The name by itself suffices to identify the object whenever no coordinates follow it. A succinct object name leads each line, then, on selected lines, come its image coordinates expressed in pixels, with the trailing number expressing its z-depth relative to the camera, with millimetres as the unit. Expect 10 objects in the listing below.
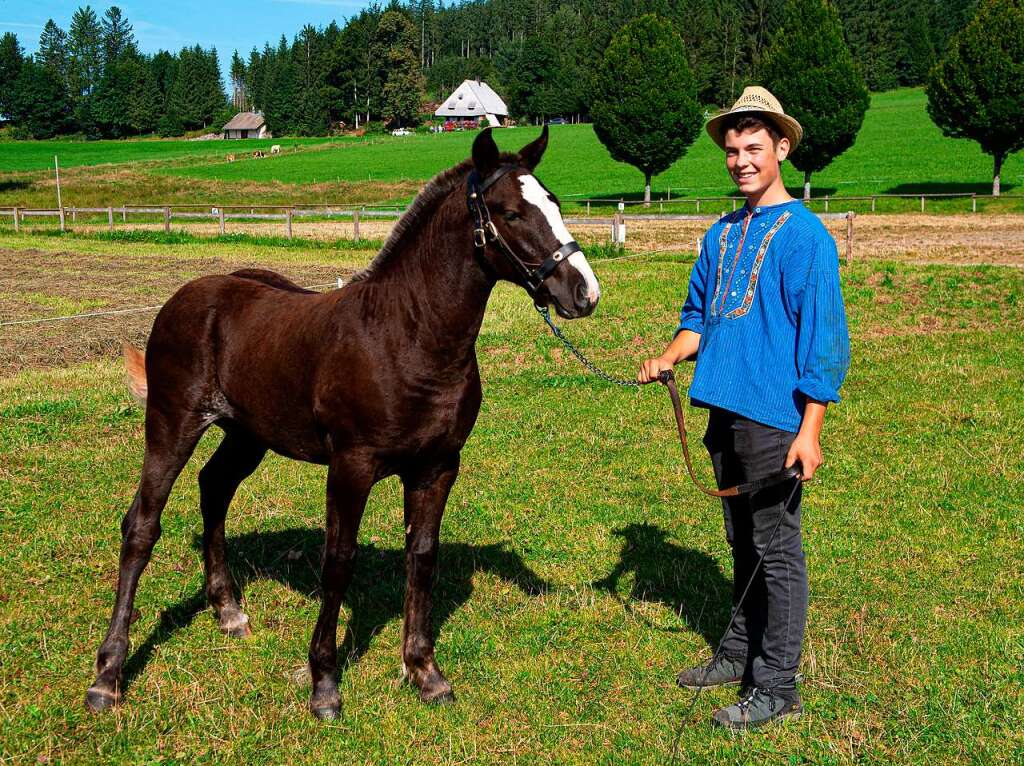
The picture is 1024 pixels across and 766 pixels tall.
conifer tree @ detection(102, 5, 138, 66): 160125
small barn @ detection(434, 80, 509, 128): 118812
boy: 3754
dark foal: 3885
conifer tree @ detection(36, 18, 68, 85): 149175
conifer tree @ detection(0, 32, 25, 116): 119962
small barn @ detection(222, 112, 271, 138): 121375
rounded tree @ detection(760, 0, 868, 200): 45188
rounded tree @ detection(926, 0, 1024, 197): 41281
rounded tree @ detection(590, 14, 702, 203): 47812
